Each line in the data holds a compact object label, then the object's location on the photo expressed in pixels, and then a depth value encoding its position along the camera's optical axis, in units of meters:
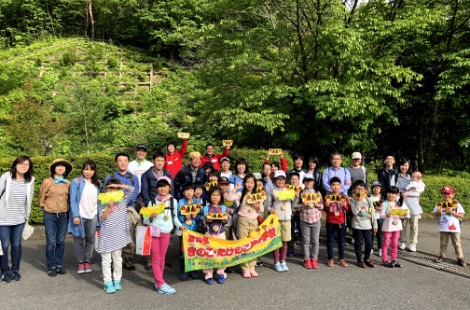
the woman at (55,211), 5.21
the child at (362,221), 5.85
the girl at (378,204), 6.20
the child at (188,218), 5.16
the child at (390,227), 5.95
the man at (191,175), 6.32
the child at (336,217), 5.86
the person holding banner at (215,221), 5.12
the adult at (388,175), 7.11
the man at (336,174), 6.68
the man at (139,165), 5.94
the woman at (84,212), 5.19
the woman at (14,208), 4.89
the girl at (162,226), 4.70
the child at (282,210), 5.70
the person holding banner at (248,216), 5.42
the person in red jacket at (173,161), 7.25
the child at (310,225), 5.75
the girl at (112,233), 4.64
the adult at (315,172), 7.09
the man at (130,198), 5.49
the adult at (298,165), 6.94
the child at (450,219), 6.07
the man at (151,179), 5.66
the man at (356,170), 6.84
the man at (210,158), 7.43
